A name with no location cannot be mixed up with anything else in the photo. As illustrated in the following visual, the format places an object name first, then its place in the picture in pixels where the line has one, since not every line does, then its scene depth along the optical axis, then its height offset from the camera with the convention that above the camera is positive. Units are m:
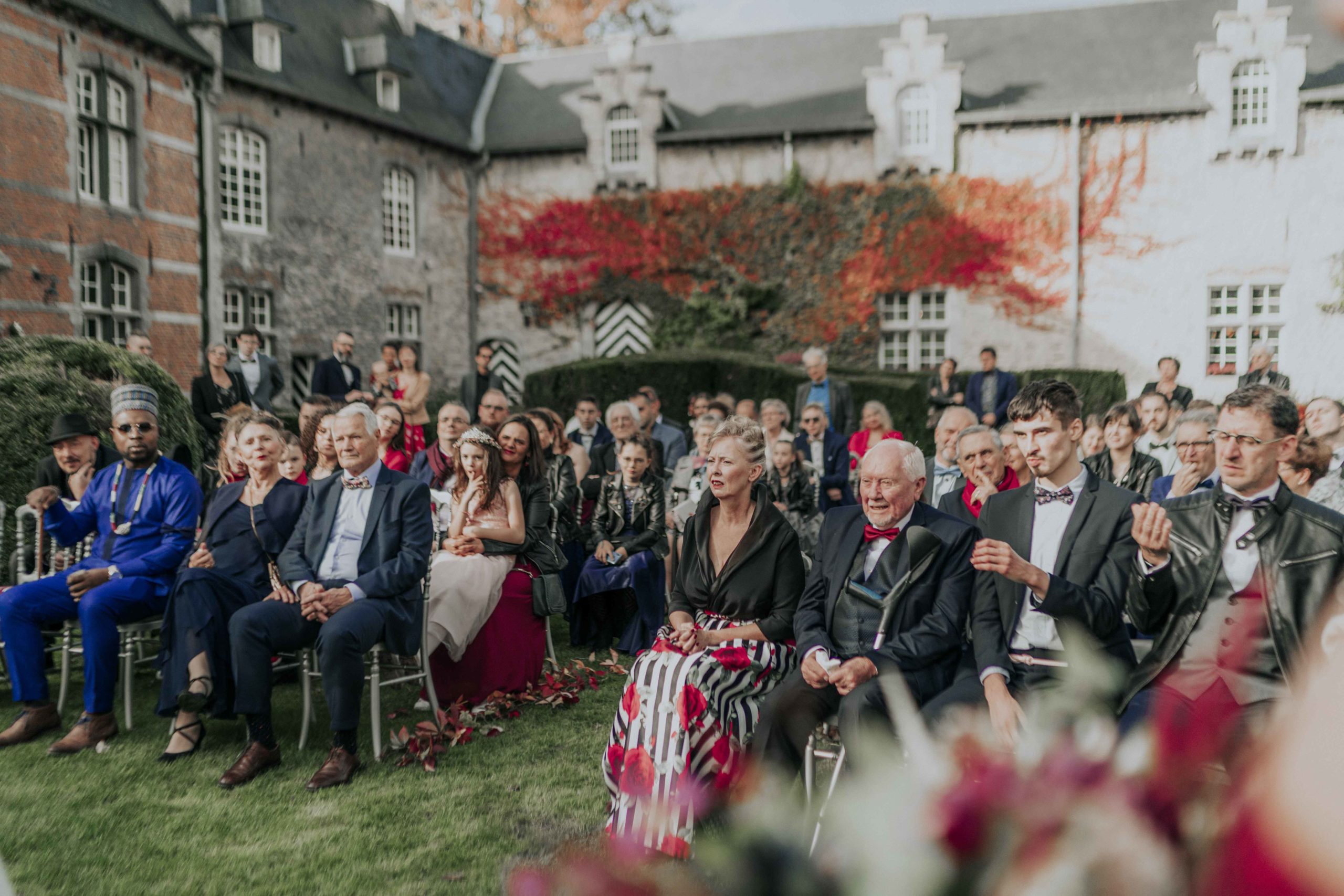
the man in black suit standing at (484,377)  12.94 +0.48
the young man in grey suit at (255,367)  12.90 +0.60
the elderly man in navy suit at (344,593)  4.84 -0.91
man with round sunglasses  5.27 -0.86
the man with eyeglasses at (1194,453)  5.38 -0.19
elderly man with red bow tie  3.91 -0.80
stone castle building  16.55 +5.05
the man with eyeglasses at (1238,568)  3.36 -0.52
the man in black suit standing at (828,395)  11.62 +0.24
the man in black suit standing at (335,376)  14.31 +0.53
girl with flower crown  5.87 -0.86
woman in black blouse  3.95 -1.00
